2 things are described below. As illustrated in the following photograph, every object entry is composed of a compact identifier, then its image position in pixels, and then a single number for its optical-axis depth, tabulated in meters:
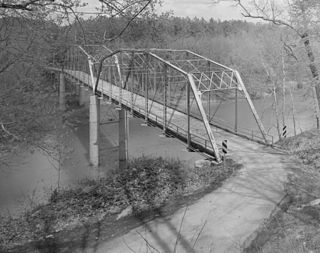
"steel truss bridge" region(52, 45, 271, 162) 15.25
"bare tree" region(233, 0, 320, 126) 15.08
